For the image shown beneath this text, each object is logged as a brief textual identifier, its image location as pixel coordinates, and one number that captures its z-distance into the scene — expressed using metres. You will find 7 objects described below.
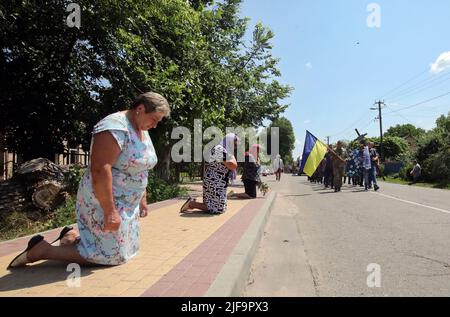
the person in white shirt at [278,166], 34.72
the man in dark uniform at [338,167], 18.03
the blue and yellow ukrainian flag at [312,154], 18.34
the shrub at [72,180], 10.88
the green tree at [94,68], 11.45
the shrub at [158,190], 13.05
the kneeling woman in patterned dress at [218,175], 8.78
